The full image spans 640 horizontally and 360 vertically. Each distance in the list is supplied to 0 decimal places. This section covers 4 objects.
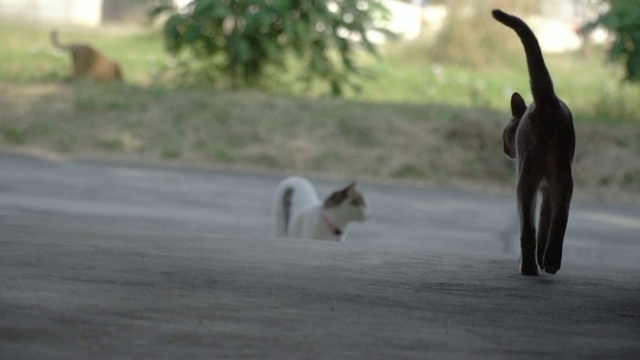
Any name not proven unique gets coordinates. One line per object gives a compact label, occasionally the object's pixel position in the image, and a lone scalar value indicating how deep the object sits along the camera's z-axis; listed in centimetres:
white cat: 1514
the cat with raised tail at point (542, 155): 757
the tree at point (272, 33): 2766
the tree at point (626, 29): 2542
